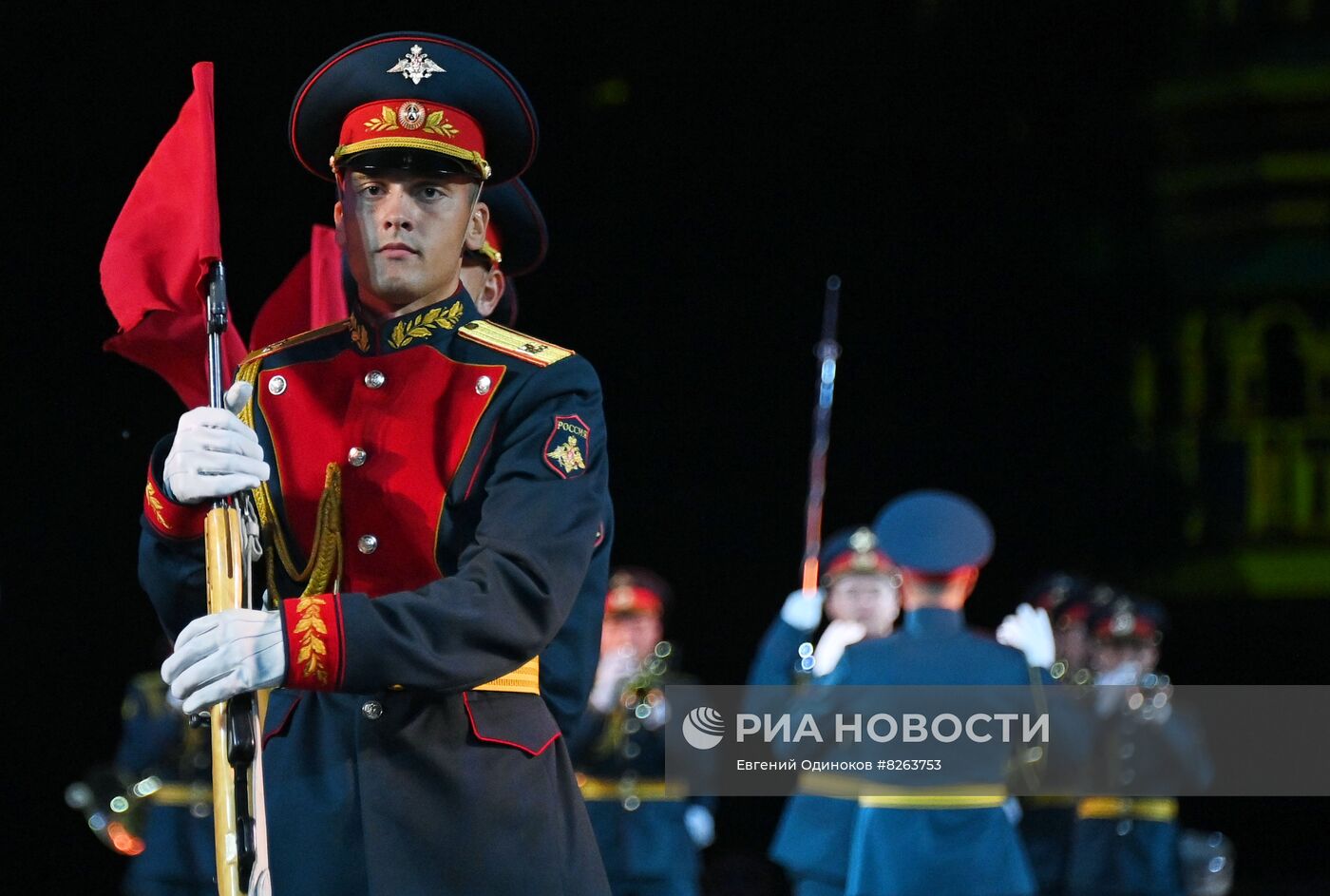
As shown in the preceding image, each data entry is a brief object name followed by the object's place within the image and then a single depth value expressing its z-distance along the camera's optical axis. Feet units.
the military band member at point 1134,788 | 60.39
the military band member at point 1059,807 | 62.23
